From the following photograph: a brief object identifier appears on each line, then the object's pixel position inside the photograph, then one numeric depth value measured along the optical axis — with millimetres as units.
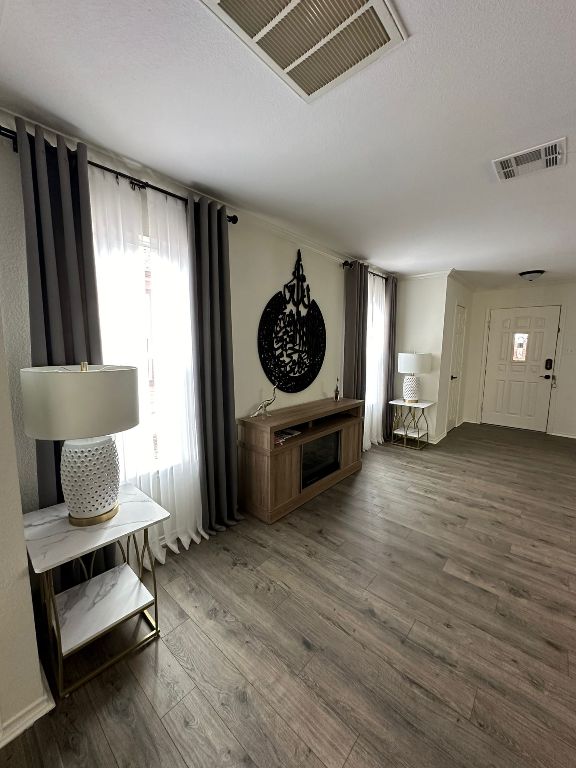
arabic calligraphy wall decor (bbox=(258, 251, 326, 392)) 2832
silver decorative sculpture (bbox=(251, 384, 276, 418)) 2727
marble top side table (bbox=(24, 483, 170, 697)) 1246
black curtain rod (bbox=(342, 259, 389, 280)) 3686
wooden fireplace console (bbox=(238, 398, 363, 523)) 2484
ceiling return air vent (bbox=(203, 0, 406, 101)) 972
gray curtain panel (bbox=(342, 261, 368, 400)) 3752
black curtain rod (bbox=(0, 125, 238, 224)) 1415
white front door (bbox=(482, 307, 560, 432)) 5129
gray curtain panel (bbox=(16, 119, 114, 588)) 1441
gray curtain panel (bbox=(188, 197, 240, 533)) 2146
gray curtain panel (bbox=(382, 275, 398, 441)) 4516
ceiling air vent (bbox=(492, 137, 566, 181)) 1607
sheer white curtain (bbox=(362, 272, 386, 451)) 4234
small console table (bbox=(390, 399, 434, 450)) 4434
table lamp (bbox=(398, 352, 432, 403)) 4242
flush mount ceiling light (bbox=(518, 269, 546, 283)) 4098
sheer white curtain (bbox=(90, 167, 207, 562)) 1798
